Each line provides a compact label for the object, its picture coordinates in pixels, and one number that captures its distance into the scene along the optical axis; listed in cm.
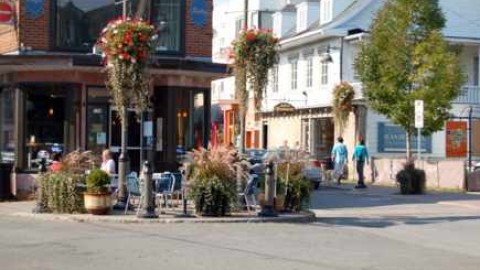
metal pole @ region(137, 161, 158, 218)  1785
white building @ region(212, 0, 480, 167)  3809
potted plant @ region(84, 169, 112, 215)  1838
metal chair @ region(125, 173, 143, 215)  1881
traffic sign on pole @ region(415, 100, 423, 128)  2638
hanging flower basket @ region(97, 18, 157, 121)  1888
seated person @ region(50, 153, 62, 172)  1931
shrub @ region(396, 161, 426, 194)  2728
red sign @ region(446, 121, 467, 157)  3878
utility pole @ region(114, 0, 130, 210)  1944
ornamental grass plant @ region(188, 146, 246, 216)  1827
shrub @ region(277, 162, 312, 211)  1961
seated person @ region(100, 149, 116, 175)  2019
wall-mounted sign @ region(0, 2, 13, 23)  2277
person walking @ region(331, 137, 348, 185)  3350
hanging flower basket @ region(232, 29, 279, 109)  2022
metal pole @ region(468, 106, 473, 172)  3419
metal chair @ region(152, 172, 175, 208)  1888
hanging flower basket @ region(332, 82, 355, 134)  3706
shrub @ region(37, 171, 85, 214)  1888
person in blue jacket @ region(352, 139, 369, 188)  3095
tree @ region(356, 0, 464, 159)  2905
